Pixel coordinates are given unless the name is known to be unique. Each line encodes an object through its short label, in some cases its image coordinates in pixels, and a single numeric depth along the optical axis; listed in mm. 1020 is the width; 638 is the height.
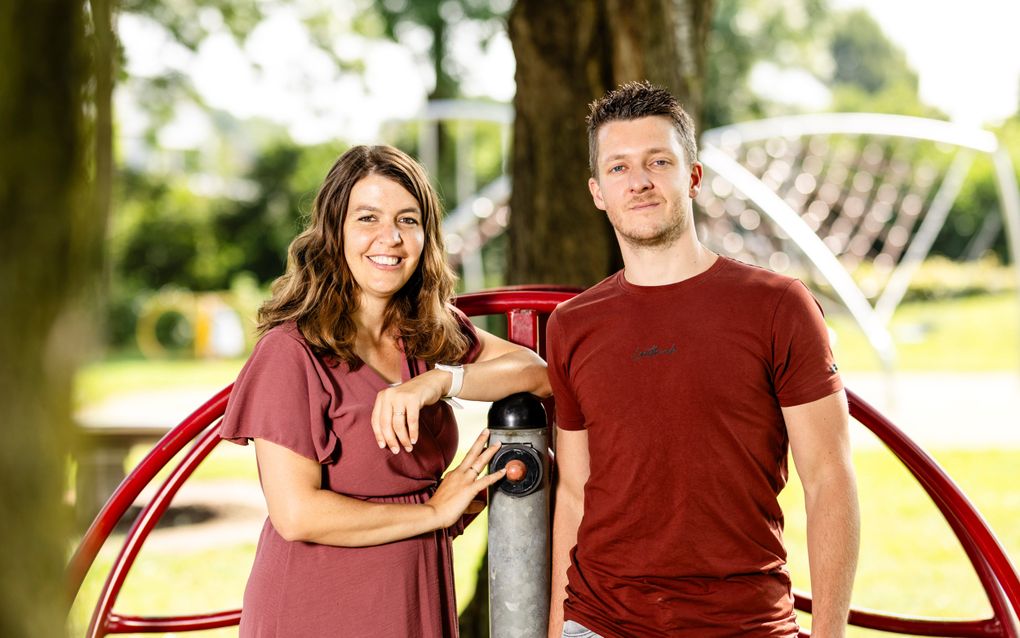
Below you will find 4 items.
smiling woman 2213
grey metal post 2385
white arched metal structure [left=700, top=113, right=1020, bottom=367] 13681
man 2088
